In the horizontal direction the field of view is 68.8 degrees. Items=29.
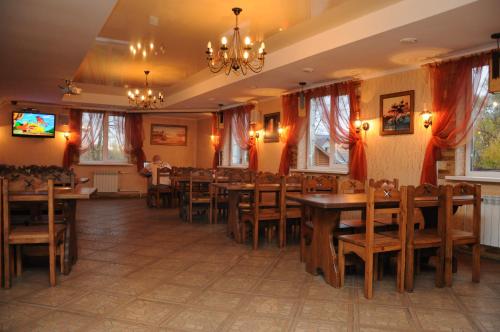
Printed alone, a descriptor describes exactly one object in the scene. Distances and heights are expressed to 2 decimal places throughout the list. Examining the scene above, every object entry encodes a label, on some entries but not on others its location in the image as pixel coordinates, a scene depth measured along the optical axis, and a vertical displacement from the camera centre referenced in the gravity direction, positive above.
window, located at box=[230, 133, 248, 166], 10.37 +0.14
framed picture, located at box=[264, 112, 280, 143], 8.62 +0.80
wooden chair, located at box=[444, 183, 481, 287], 3.39 -0.69
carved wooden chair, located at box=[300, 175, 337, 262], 4.03 -0.41
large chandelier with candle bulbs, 4.41 +1.60
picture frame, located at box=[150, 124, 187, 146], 12.01 +0.82
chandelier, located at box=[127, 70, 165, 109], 7.68 +1.34
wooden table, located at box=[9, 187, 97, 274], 3.27 -0.49
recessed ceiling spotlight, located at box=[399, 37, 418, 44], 4.44 +1.50
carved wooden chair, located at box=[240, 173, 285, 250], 4.83 -0.72
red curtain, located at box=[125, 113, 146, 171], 11.37 +0.68
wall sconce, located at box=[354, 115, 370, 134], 6.36 +0.63
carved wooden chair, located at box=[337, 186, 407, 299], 3.13 -0.72
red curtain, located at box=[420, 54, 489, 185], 4.81 +0.82
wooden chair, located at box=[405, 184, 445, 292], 3.24 -0.72
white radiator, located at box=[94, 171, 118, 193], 10.88 -0.68
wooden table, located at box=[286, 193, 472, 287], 3.40 -0.61
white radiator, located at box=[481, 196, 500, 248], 4.56 -0.75
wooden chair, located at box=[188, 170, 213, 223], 6.73 -0.72
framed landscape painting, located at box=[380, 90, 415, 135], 5.67 +0.78
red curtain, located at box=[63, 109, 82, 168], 10.46 +0.53
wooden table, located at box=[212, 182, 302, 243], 4.98 -0.55
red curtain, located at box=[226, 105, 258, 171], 9.29 +0.78
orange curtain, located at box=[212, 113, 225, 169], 10.97 +0.64
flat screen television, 9.87 +0.93
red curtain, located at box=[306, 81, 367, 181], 6.41 +0.79
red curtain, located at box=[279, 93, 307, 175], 7.82 +0.71
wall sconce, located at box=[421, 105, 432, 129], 5.32 +0.65
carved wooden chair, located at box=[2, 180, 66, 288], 3.22 -0.69
